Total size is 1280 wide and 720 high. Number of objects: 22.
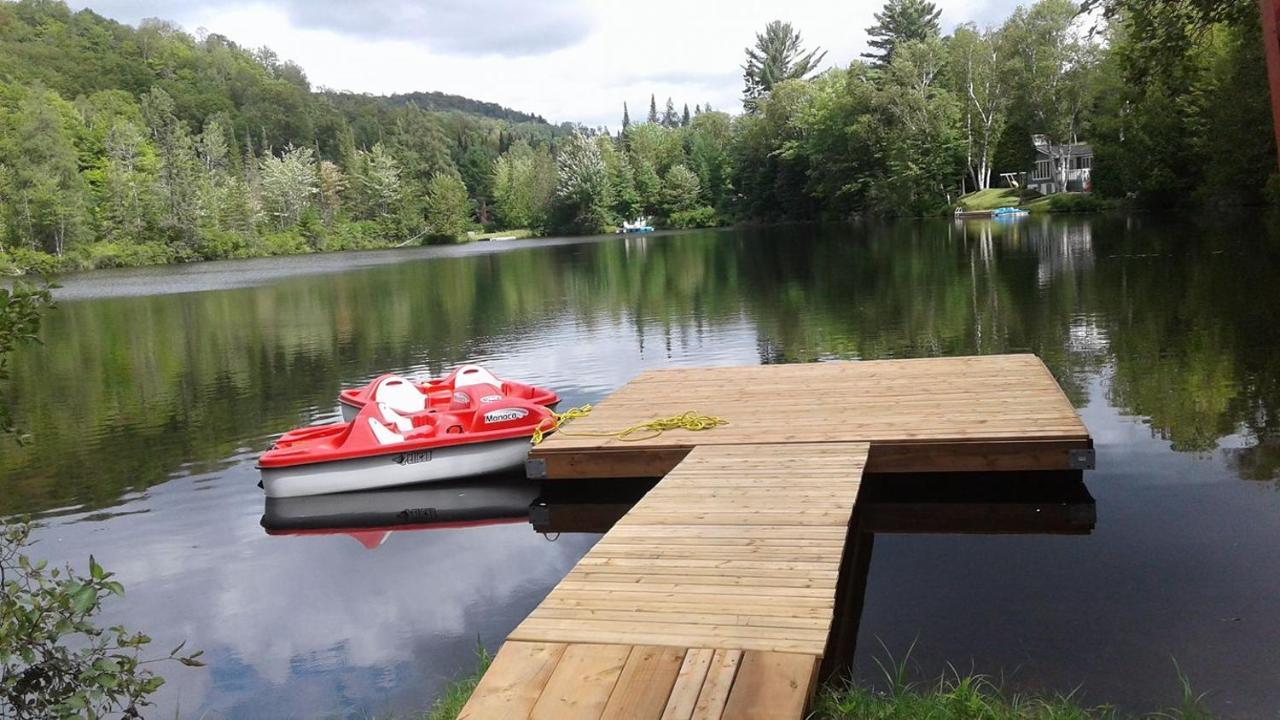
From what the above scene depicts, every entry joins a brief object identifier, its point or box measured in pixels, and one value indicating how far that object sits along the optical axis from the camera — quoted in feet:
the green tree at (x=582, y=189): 318.04
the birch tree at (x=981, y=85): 207.21
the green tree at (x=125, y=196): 251.60
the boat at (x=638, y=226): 314.35
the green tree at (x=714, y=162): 302.86
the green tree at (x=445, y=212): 334.65
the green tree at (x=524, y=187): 343.87
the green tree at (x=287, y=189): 302.86
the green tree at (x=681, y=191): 310.65
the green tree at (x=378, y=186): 331.36
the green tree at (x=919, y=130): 215.92
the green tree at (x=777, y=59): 304.71
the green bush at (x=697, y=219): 308.81
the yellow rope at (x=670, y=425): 29.68
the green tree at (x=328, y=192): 324.39
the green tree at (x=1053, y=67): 190.80
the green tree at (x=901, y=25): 253.65
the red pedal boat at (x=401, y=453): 31.96
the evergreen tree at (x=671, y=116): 645.10
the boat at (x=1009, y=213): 192.95
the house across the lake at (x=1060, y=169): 208.54
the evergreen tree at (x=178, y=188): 258.57
